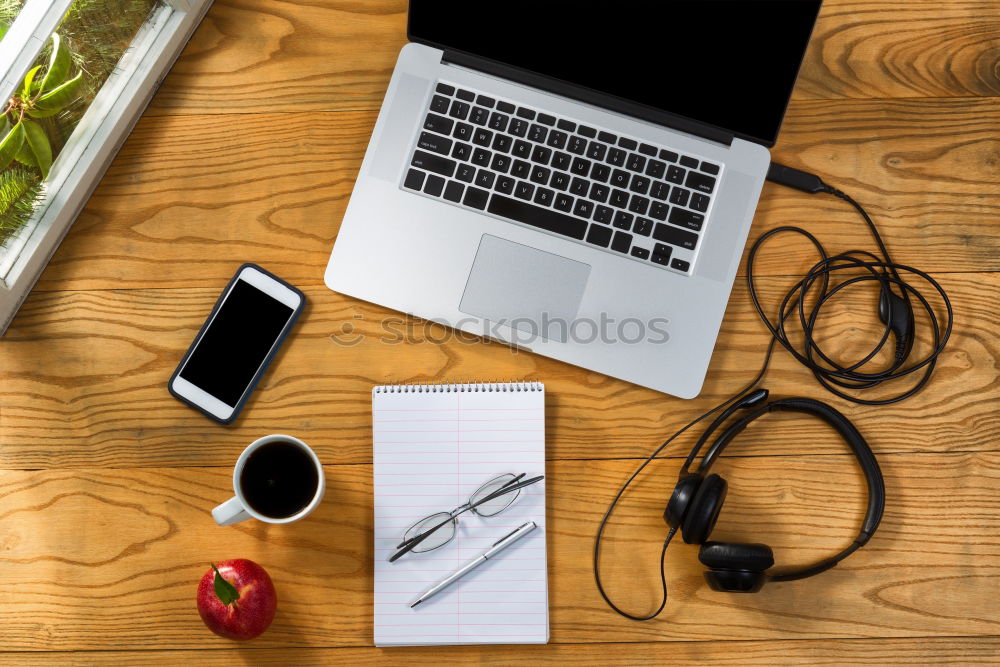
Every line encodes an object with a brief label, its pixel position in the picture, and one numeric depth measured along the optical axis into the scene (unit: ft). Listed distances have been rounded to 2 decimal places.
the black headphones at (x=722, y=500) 2.59
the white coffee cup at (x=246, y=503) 2.55
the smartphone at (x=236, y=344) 2.83
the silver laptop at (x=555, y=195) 2.78
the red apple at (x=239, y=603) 2.55
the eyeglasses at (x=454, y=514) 2.76
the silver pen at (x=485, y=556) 2.73
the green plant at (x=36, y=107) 2.60
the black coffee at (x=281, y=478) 2.61
